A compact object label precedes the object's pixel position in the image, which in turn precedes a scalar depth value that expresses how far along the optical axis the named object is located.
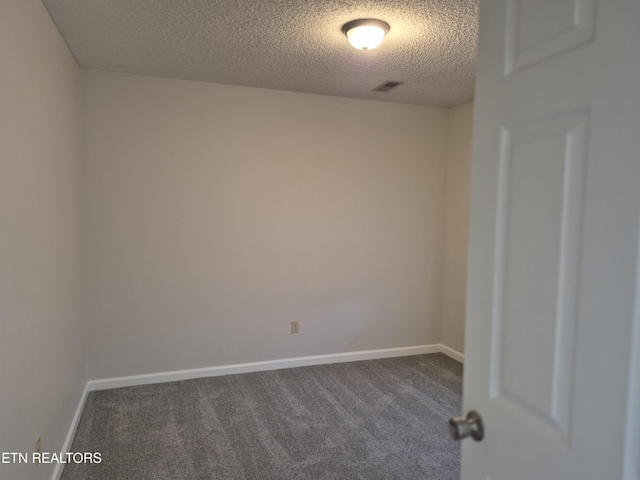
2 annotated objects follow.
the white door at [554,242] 0.67
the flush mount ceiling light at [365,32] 2.37
